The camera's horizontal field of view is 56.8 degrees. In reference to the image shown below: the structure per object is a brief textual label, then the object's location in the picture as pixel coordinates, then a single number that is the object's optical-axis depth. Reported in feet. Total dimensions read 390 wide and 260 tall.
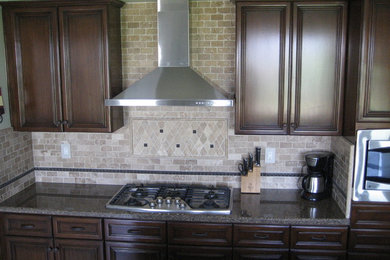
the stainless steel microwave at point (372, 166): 8.14
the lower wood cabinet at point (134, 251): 9.15
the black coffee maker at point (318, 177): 9.61
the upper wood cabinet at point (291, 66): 8.81
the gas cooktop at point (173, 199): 9.11
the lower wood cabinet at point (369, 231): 8.57
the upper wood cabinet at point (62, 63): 9.37
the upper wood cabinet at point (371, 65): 7.83
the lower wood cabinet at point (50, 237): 9.28
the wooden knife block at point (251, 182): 10.23
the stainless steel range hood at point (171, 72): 8.93
